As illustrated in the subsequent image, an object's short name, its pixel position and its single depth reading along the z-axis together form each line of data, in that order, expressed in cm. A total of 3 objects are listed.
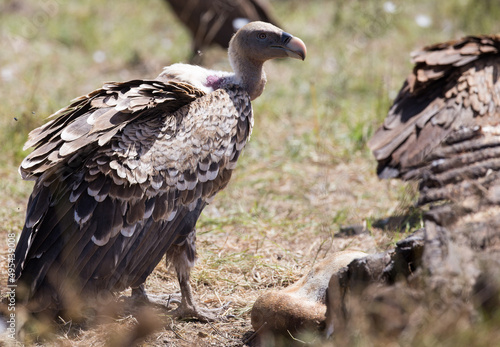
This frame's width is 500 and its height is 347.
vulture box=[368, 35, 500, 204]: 958
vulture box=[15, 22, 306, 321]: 661
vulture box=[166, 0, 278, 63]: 1616
